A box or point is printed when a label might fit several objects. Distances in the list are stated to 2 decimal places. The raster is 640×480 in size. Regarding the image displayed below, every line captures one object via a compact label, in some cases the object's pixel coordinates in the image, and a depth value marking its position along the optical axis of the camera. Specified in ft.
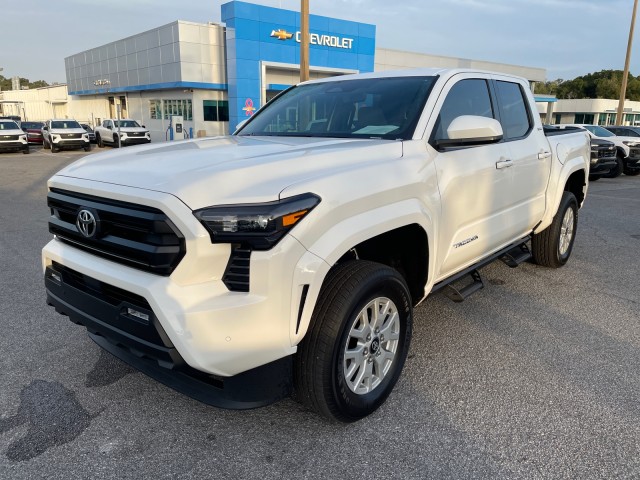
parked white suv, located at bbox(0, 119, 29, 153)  79.88
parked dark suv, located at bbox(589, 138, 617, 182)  50.24
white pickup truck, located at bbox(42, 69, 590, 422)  7.16
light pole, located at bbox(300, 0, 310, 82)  43.80
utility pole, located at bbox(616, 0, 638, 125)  83.20
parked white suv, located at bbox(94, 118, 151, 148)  92.68
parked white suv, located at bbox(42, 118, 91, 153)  85.46
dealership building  103.60
